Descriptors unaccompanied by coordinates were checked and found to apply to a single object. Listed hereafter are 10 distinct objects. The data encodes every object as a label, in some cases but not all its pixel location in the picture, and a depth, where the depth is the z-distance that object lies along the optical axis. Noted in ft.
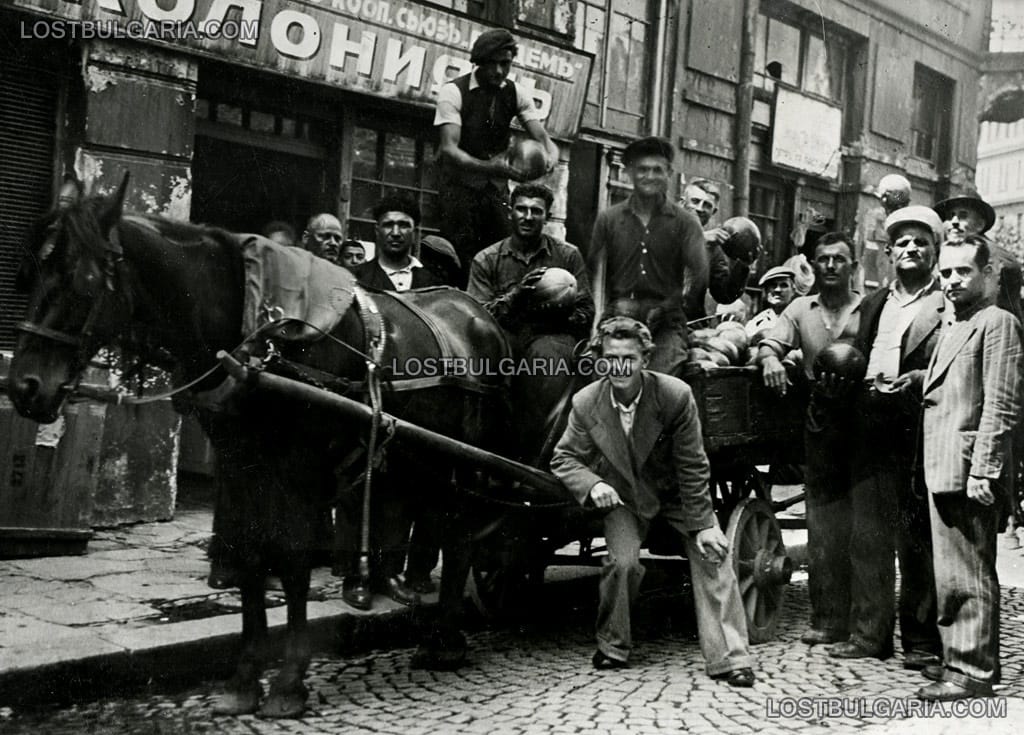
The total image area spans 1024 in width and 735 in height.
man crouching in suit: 16.38
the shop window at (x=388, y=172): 30.81
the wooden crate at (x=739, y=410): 17.81
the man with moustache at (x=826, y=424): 18.45
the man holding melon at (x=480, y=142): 19.60
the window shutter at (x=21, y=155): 22.76
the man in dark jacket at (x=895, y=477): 17.65
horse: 11.95
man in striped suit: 15.25
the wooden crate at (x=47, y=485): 20.20
